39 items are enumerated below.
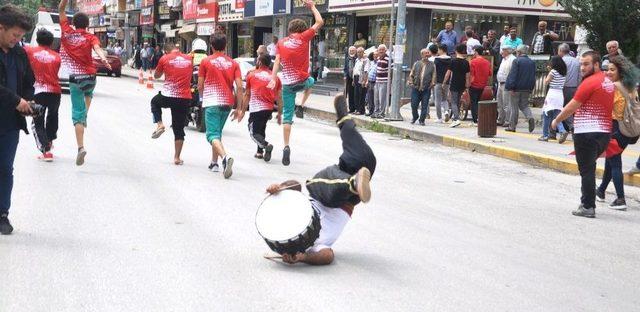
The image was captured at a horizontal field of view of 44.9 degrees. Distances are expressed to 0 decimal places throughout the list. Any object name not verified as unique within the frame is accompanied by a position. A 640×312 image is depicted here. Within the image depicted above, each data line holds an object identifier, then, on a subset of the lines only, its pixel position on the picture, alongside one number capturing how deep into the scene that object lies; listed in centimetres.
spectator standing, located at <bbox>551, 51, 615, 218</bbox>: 838
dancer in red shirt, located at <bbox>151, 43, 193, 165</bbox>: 1062
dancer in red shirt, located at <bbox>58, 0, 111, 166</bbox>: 1032
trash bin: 1532
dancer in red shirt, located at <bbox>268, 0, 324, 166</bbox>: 1112
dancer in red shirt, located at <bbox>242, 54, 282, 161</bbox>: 1144
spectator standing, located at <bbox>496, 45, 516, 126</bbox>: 1647
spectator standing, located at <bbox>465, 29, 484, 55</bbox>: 2043
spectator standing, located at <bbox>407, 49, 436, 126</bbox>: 1728
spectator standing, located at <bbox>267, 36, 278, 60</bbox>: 2919
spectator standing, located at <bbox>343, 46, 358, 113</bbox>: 2150
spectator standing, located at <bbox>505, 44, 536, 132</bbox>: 1558
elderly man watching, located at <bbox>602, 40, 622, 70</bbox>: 1360
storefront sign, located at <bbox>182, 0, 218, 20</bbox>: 4441
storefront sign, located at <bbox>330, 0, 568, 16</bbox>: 2448
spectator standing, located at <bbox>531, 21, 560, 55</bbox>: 2033
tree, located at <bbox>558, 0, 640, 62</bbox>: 1617
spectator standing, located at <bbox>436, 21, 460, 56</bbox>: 2159
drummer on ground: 566
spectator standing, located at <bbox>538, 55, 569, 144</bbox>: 1425
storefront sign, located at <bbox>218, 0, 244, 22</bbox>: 4022
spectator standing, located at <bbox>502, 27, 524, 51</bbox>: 1809
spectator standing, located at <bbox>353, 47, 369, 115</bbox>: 2022
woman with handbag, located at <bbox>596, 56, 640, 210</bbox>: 885
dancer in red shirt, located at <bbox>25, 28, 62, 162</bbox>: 1035
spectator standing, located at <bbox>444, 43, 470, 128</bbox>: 1705
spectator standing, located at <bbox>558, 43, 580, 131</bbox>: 1443
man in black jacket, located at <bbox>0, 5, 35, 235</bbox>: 619
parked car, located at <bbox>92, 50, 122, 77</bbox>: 3656
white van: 3094
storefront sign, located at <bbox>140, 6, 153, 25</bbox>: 6088
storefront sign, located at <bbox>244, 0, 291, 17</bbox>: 3331
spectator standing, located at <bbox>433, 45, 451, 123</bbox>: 1766
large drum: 551
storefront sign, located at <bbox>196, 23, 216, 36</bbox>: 4441
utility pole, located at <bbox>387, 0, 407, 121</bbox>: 1822
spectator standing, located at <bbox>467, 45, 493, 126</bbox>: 1692
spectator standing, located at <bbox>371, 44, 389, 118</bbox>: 1923
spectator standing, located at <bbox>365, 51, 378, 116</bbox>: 1970
